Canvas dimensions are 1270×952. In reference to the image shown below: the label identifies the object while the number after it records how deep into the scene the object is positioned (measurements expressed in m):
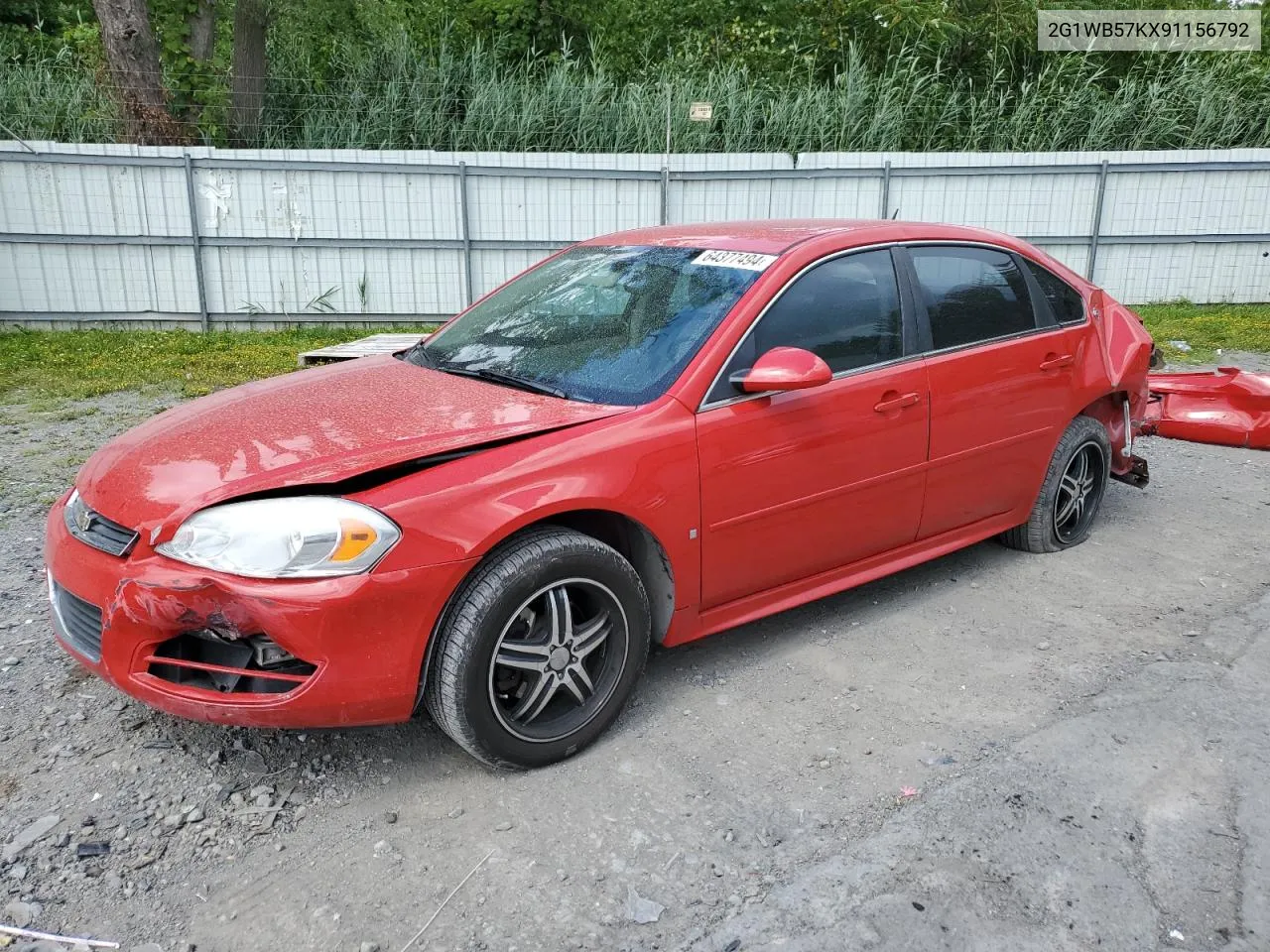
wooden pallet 8.57
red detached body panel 6.69
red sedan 2.65
